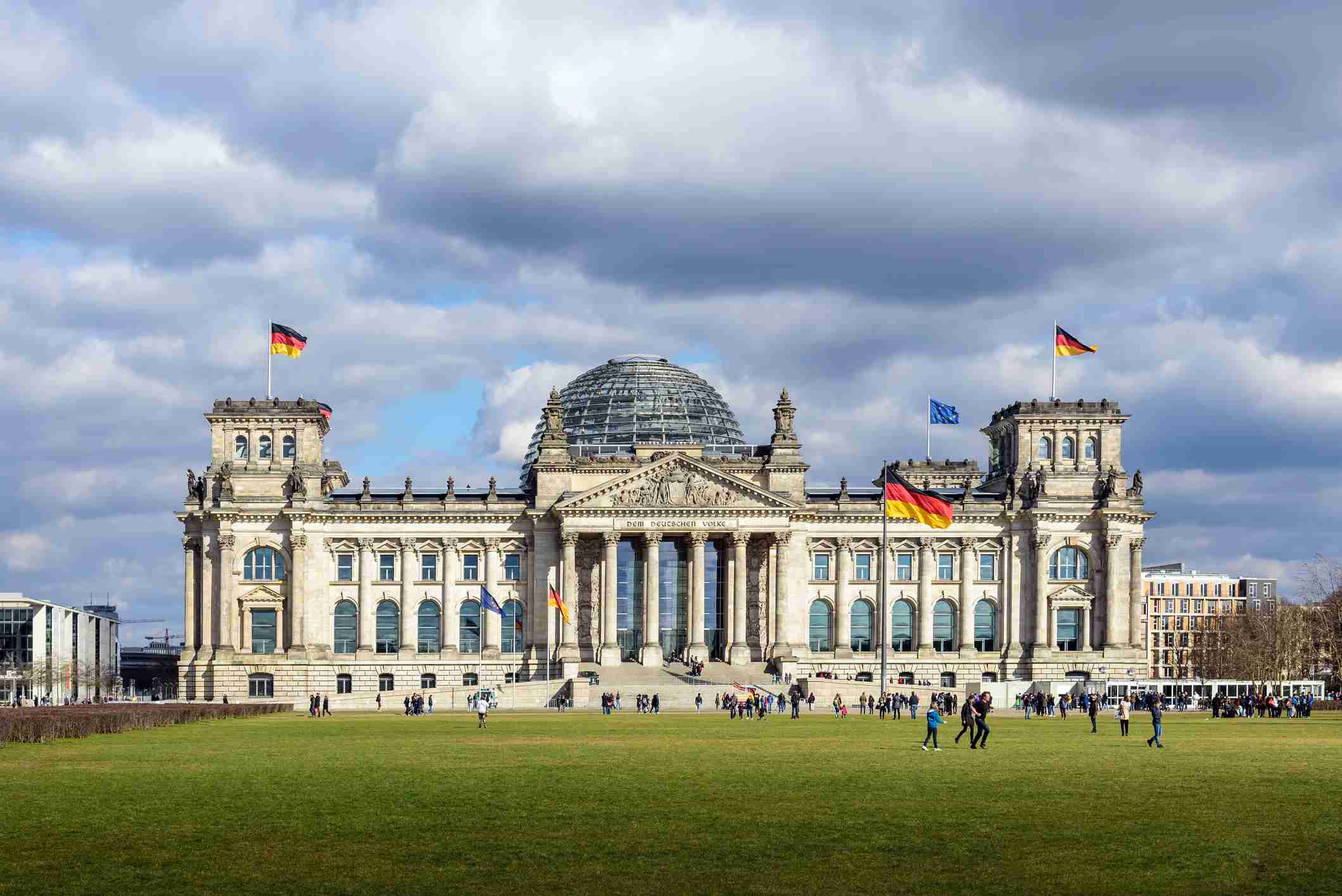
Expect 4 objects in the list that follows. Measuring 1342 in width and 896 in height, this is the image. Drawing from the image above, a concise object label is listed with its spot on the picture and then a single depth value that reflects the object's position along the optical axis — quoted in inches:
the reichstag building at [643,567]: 6077.8
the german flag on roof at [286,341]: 5954.7
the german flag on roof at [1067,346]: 5925.2
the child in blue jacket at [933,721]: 2486.5
